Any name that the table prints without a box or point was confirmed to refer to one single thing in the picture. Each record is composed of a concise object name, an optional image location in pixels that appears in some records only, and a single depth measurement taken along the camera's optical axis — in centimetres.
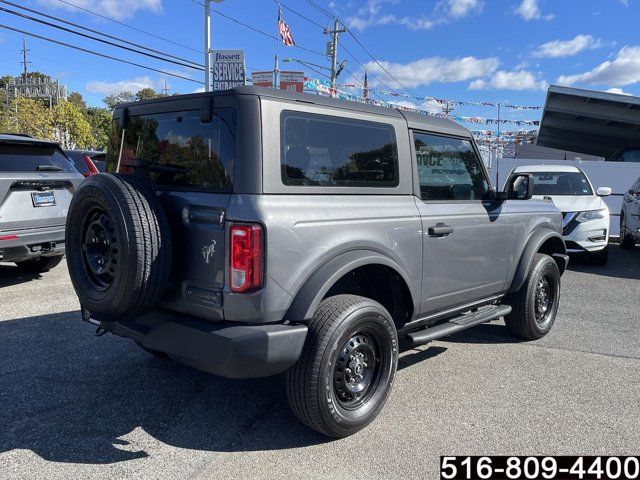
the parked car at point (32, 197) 580
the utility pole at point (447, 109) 2239
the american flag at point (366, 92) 2147
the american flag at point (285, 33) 2228
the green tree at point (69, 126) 4609
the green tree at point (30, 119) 3906
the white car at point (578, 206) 825
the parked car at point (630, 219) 953
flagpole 2000
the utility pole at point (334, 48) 3288
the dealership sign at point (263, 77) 2116
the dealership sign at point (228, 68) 1479
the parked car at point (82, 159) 1055
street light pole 1717
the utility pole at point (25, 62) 8238
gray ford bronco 265
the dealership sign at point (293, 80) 2120
